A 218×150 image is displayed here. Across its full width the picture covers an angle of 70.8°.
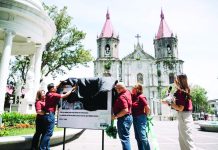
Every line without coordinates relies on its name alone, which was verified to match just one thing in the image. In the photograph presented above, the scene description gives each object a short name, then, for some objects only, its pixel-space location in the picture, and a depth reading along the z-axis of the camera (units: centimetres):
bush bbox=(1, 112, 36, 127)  654
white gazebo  797
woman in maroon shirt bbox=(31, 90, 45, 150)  383
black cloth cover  382
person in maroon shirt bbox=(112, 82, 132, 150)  343
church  3970
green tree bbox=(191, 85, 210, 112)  4195
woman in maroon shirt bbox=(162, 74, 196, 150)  301
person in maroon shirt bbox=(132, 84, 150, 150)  371
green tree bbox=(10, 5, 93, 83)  2028
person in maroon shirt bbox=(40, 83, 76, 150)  376
